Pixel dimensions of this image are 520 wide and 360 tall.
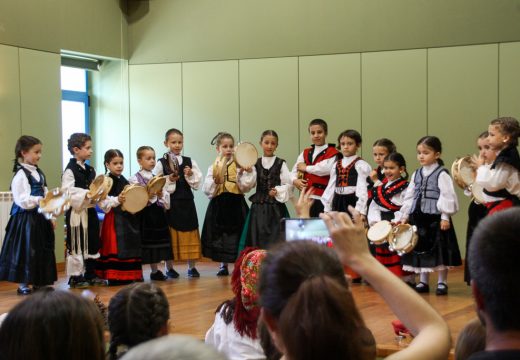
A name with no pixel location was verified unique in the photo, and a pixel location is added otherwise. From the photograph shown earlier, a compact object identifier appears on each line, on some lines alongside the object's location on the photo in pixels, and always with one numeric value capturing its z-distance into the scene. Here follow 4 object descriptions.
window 8.47
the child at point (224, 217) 7.18
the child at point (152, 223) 6.92
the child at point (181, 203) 7.14
